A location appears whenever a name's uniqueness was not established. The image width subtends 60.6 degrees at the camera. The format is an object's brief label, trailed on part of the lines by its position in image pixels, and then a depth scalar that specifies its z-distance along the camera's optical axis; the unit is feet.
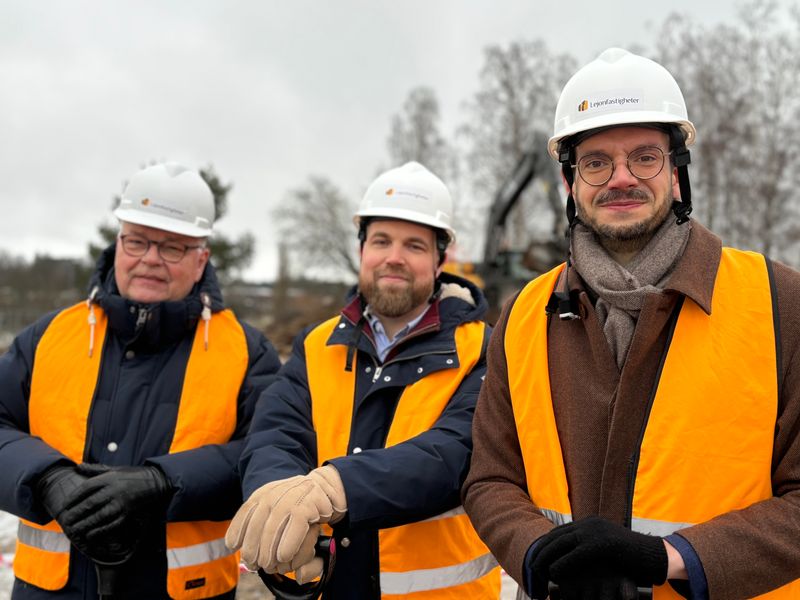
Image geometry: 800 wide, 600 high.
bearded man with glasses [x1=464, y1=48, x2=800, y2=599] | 5.56
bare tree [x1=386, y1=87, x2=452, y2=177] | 108.27
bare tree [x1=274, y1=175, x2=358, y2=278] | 137.08
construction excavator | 46.44
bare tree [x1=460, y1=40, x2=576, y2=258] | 82.17
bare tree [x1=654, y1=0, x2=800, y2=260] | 65.72
